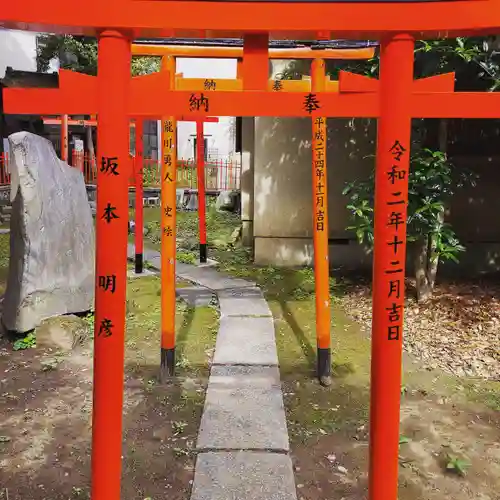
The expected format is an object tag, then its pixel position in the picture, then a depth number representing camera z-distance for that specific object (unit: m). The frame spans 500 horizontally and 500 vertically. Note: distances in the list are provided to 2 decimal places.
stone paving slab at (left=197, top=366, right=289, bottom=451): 3.71
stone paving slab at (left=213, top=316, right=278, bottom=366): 5.21
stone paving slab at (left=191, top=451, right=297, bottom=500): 3.10
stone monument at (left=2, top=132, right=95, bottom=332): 5.57
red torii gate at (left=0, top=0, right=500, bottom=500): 2.18
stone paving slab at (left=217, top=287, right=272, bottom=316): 6.72
